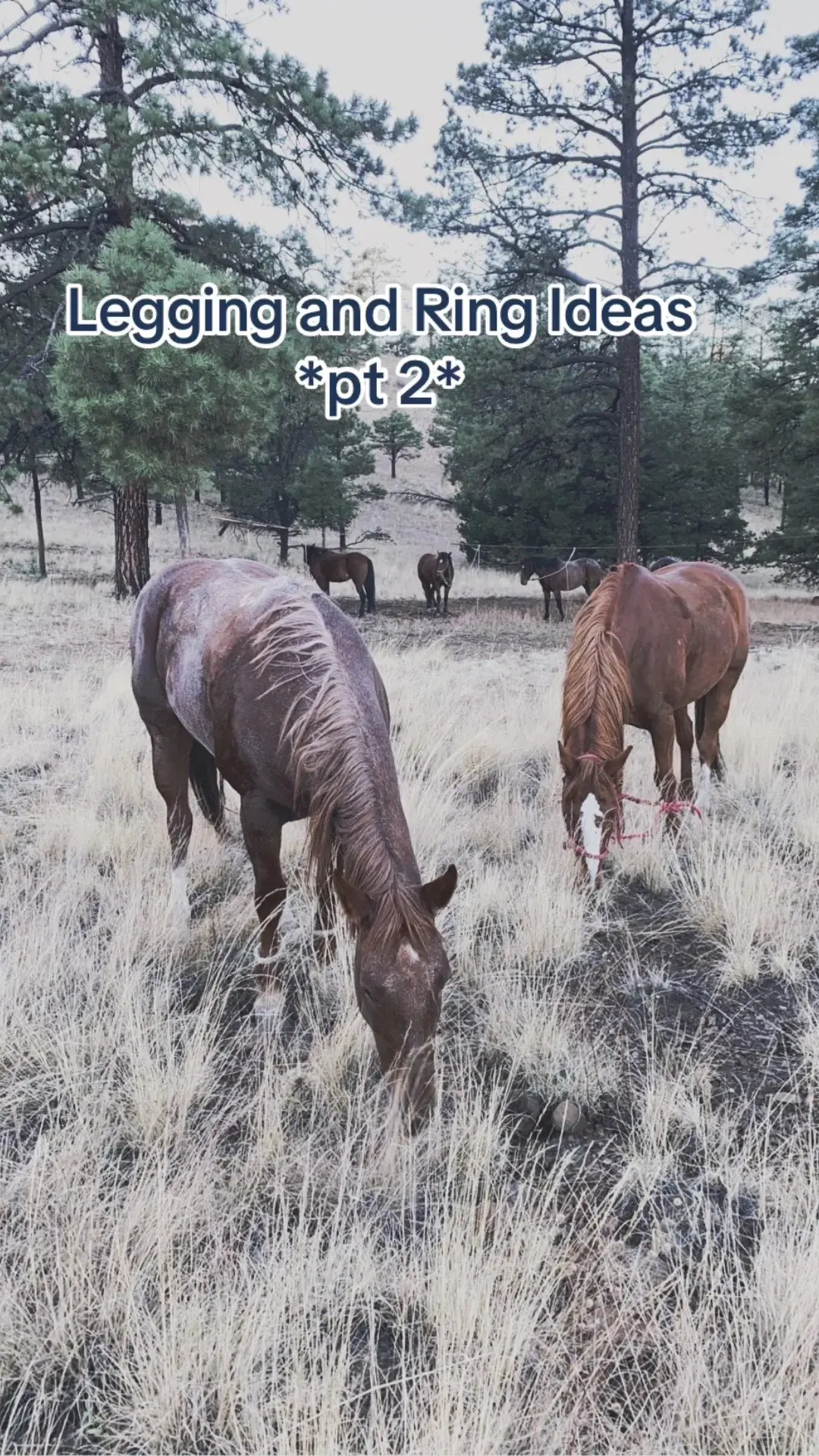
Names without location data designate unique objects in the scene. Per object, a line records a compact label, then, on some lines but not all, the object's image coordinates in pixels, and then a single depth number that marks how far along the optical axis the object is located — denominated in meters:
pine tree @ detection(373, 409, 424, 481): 37.41
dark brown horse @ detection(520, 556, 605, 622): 15.52
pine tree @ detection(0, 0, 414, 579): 9.04
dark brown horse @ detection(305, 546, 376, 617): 14.84
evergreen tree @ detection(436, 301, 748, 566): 12.76
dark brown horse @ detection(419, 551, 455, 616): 15.00
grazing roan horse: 1.95
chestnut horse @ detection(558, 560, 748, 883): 3.40
